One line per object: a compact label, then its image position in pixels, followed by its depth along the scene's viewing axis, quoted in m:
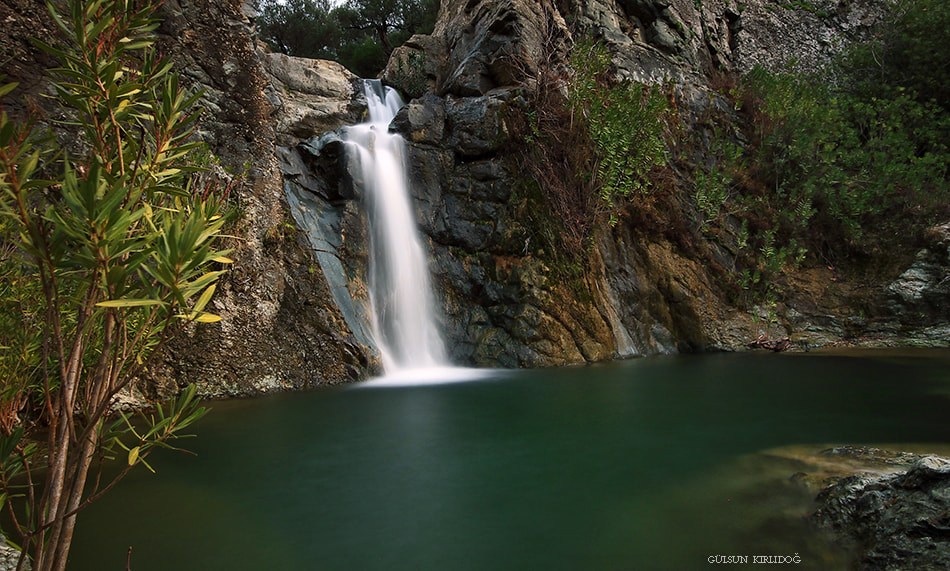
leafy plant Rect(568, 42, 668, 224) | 8.98
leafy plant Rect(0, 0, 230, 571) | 1.25
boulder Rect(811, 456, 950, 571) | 2.13
